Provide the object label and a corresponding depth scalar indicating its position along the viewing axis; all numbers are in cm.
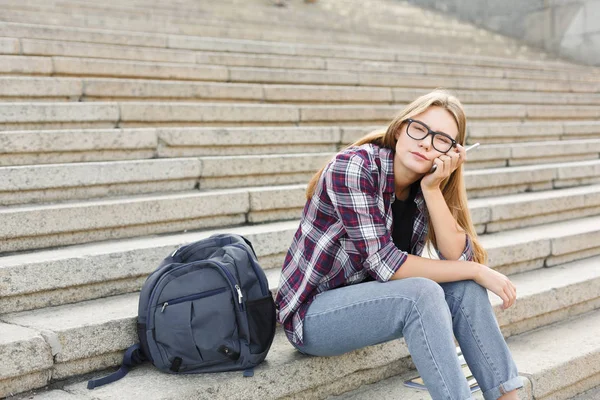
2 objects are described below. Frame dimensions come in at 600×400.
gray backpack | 229
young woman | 232
